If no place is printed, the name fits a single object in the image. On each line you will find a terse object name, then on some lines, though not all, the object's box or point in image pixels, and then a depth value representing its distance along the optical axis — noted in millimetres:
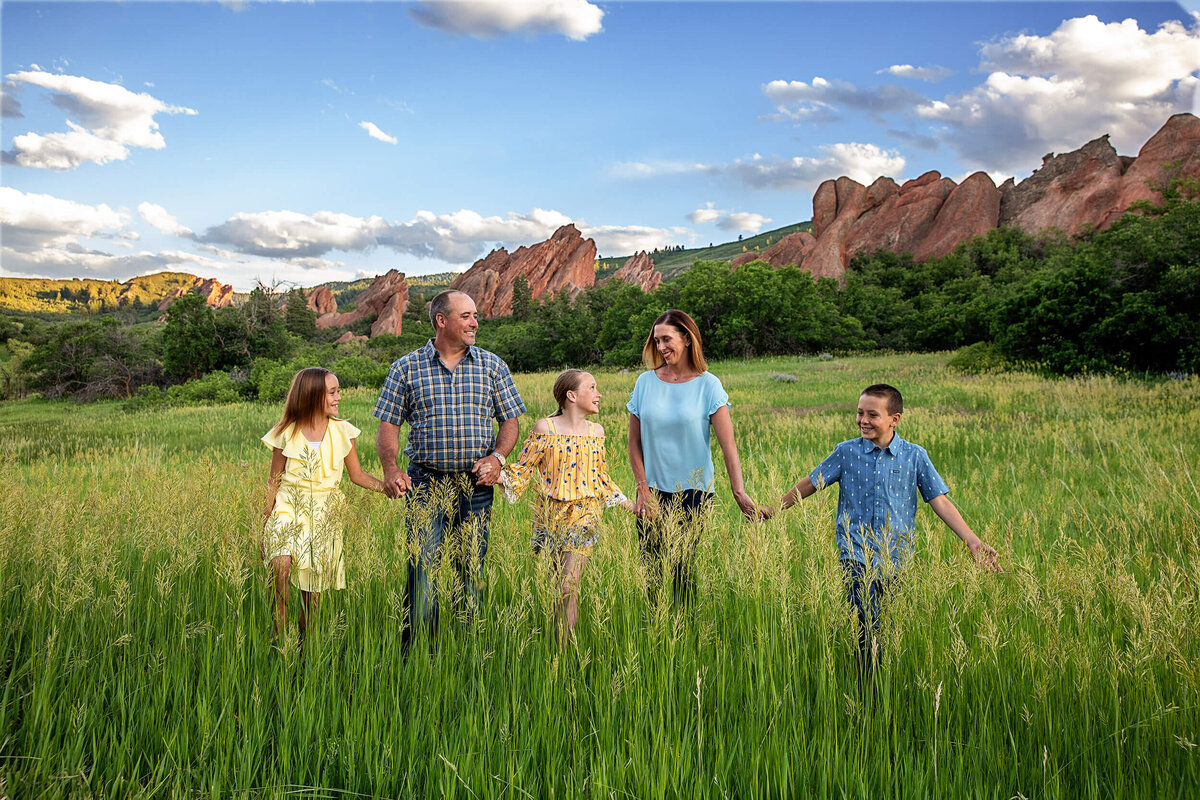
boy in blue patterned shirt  3109
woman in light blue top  3758
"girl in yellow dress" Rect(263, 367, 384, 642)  3109
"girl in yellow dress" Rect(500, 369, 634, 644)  3684
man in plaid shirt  3799
